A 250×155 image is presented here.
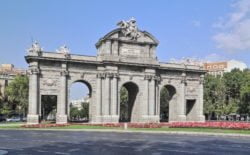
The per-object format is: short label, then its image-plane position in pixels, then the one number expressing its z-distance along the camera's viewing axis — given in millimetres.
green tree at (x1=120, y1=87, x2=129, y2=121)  107000
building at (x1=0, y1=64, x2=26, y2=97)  134400
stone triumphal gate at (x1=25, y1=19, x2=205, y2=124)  58500
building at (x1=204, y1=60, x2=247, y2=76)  169250
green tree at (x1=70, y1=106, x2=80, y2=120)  181025
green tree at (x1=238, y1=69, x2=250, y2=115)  90262
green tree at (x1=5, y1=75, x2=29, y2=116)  95606
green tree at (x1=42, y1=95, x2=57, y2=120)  94375
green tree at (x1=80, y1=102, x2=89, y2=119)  162000
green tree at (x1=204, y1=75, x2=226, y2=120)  104931
